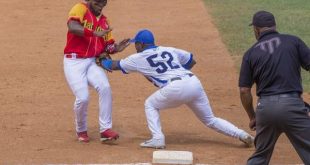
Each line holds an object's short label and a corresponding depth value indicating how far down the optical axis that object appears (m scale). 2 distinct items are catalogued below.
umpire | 15.85
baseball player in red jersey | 20.14
